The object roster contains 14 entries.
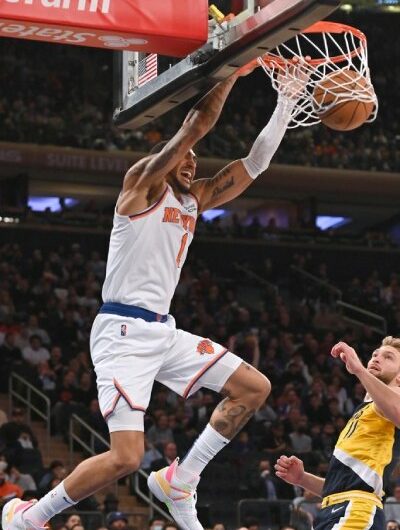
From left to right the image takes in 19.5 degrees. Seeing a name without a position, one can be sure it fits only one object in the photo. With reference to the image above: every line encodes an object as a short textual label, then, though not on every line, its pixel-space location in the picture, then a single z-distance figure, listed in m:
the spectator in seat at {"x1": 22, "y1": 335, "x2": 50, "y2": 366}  18.19
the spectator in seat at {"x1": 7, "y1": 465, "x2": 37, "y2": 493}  13.58
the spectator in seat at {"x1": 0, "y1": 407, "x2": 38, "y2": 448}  14.99
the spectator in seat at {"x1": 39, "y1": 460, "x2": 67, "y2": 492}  13.37
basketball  7.17
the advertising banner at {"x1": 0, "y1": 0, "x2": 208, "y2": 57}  6.43
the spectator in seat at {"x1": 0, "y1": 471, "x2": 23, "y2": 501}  12.74
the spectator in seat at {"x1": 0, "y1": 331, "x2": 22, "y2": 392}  18.17
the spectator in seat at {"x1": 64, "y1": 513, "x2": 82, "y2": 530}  11.52
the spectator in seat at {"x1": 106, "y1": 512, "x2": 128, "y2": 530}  11.79
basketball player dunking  6.60
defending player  6.04
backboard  6.02
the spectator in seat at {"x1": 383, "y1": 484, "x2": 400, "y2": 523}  13.11
